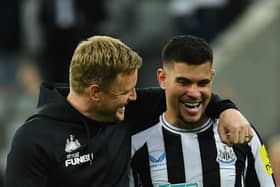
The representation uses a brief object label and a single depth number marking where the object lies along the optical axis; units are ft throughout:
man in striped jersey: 43.82
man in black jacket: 41.53
